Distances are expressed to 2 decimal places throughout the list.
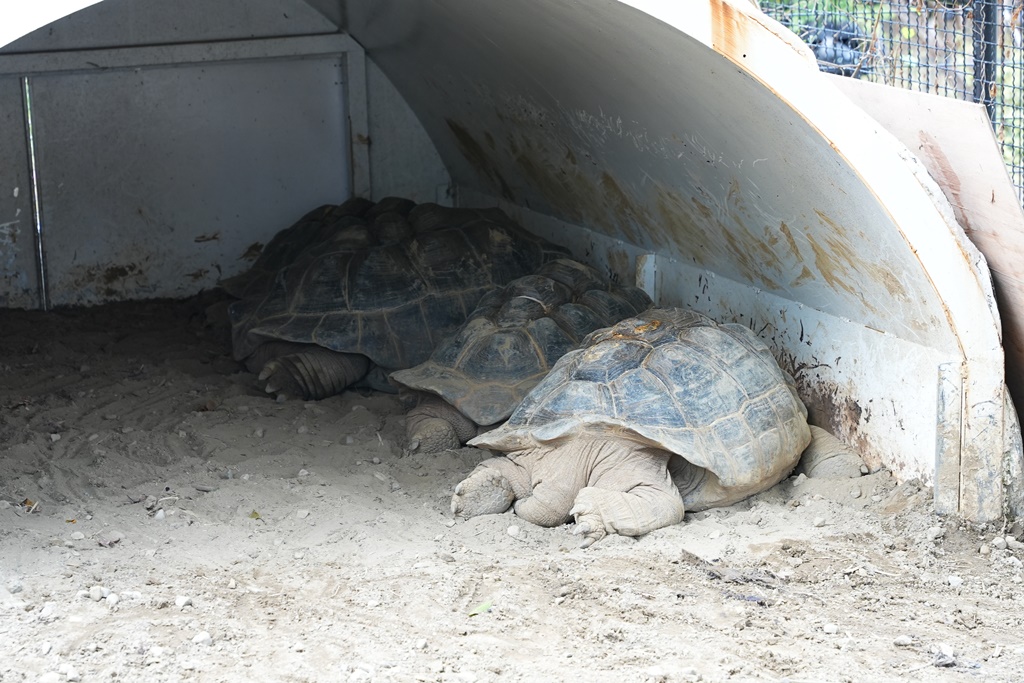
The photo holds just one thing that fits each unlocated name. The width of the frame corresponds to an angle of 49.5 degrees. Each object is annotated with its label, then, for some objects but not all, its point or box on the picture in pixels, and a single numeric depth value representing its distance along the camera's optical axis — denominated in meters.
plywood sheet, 3.88
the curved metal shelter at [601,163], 3.82
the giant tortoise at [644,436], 4.18
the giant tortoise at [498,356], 4.98
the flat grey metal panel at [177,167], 7.48
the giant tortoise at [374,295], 5.94
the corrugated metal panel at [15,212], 7.23
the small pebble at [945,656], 3.15
